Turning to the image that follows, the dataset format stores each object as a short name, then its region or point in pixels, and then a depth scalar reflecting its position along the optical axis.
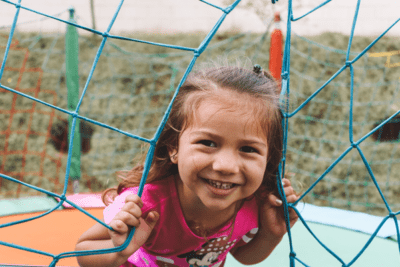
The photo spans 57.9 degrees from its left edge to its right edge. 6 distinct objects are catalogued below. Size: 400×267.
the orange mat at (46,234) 1.03
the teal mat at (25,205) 1.46
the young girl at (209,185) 0.64
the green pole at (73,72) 1.74
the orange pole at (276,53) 1.56
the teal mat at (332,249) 1.13
